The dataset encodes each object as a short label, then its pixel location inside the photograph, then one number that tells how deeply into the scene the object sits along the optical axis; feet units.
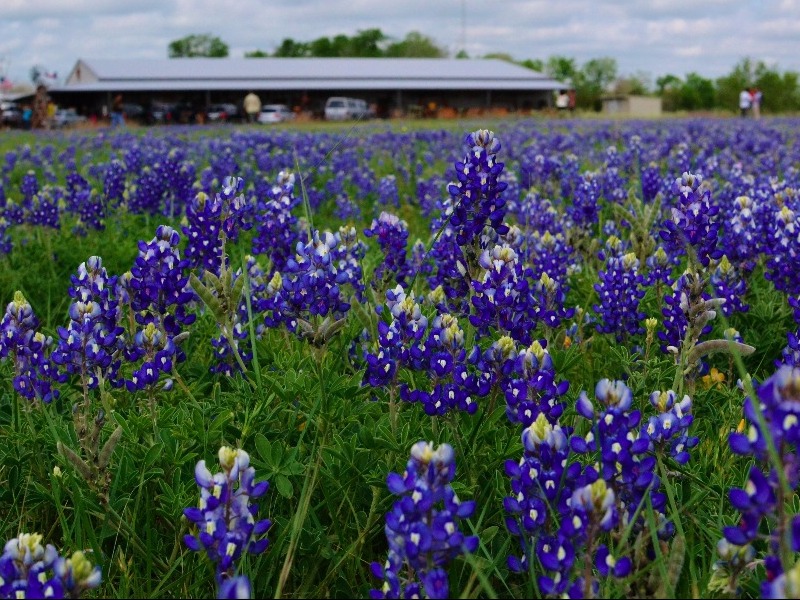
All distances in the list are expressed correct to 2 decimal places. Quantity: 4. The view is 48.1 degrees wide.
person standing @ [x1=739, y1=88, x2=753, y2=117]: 100.39
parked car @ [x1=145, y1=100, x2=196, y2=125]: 151.64
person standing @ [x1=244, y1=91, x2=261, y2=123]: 100.12
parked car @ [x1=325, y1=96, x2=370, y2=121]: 156.04
